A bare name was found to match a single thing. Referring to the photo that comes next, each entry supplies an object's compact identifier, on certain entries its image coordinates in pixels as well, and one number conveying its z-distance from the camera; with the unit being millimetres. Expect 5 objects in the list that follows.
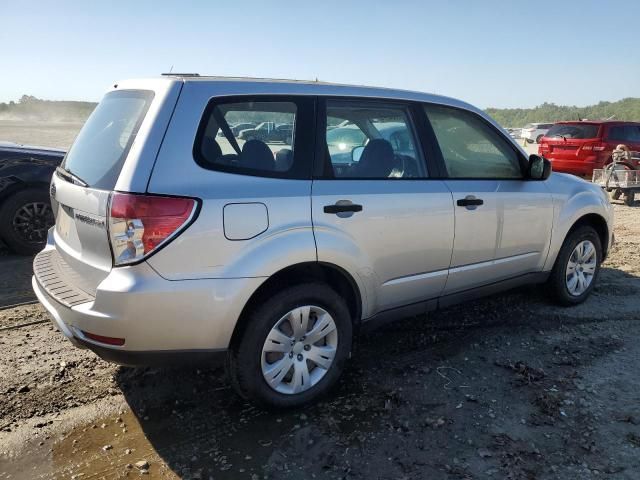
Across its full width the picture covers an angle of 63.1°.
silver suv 2504
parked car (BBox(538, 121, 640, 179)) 12547
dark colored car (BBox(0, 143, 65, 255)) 5812
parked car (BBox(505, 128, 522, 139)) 42941
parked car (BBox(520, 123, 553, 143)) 38031
